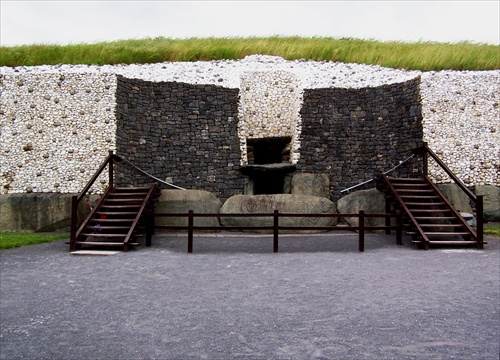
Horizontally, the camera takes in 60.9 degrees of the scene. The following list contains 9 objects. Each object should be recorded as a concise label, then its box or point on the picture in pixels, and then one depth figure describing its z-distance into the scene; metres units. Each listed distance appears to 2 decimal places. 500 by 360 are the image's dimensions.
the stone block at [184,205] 12.56
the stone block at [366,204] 12.34
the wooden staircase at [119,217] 9.38
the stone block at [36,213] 12.82
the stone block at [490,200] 12.99
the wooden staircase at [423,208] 9.52
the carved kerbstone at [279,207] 12.19
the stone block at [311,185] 13.46
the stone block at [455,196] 12.61
